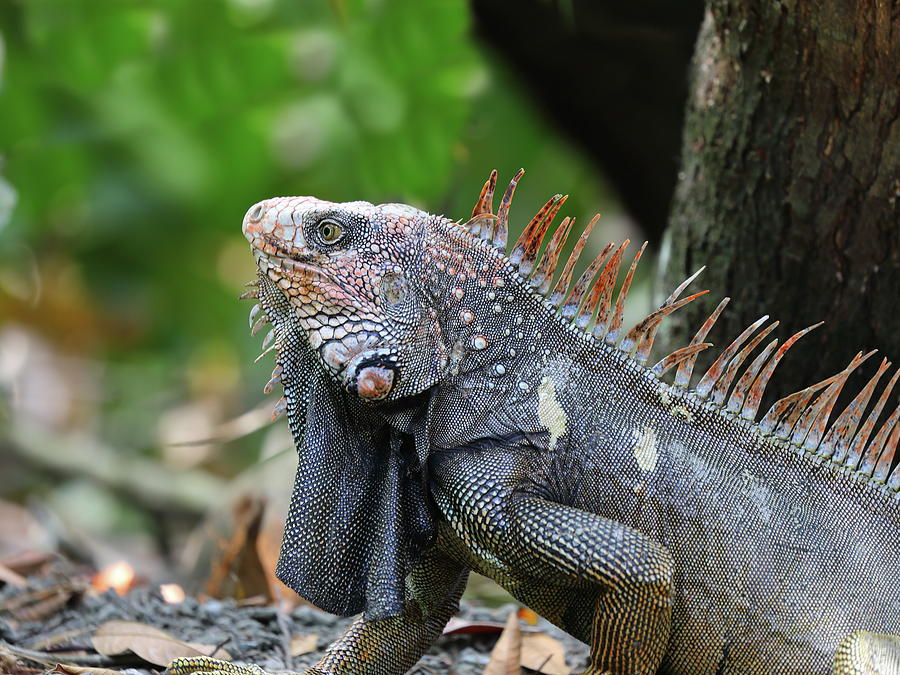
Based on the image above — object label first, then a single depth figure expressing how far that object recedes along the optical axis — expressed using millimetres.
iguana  7730
